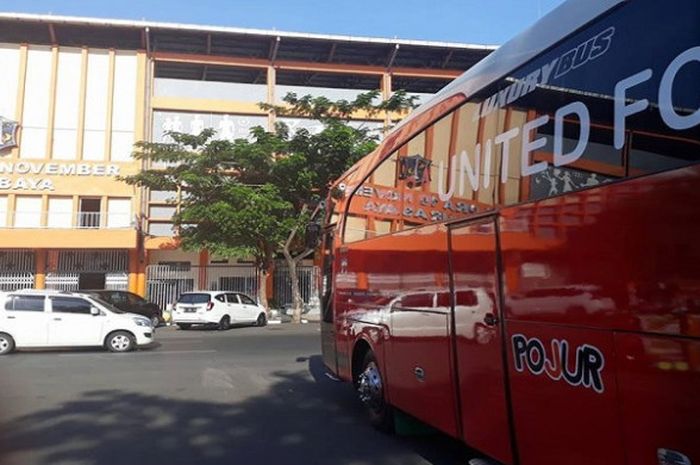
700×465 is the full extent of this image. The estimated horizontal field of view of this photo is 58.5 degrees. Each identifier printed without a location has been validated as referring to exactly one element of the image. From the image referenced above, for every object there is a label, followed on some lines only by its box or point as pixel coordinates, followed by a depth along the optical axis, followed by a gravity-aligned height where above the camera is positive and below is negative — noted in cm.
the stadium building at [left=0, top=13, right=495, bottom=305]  3152 +936
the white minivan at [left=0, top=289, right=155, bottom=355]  1486 -41
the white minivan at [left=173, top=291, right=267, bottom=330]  2347 -21
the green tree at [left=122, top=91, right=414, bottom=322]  2545 +543
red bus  280 +31
